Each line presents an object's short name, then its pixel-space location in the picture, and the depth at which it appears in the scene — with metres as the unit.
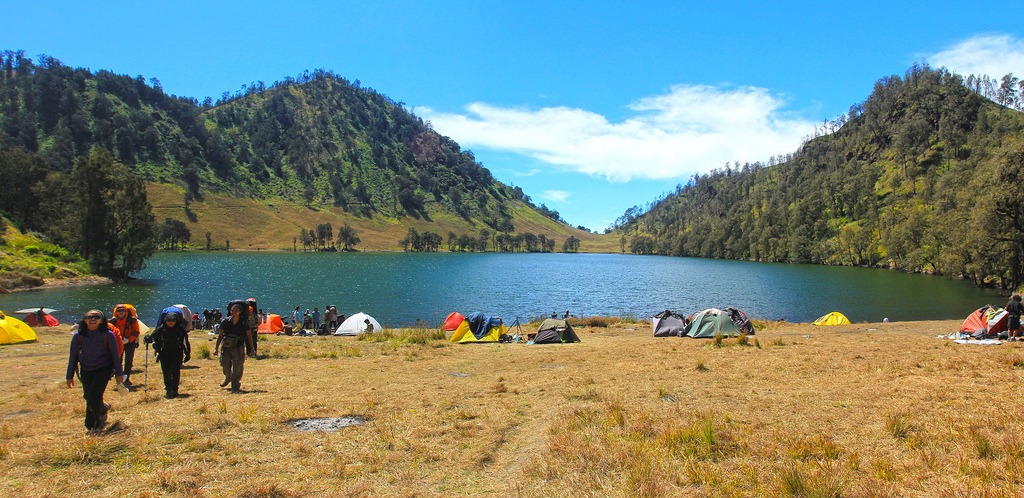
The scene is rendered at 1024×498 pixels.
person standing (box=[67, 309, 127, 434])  8.71
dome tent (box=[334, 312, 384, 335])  31.22
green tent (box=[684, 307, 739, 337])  25.08
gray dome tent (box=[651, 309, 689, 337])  26.81
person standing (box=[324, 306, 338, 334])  32.12
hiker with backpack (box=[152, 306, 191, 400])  11.44
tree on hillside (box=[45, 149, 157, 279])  62.81
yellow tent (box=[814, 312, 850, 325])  34.03
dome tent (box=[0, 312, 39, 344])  21.72
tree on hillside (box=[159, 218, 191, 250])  167.25
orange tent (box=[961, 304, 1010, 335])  20.42
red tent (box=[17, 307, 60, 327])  29.05
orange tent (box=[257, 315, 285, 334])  31.42
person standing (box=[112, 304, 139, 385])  12.46
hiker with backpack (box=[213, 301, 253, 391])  12.41
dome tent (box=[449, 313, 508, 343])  26.16
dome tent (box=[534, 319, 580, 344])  25.08
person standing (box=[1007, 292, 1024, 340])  19.38
